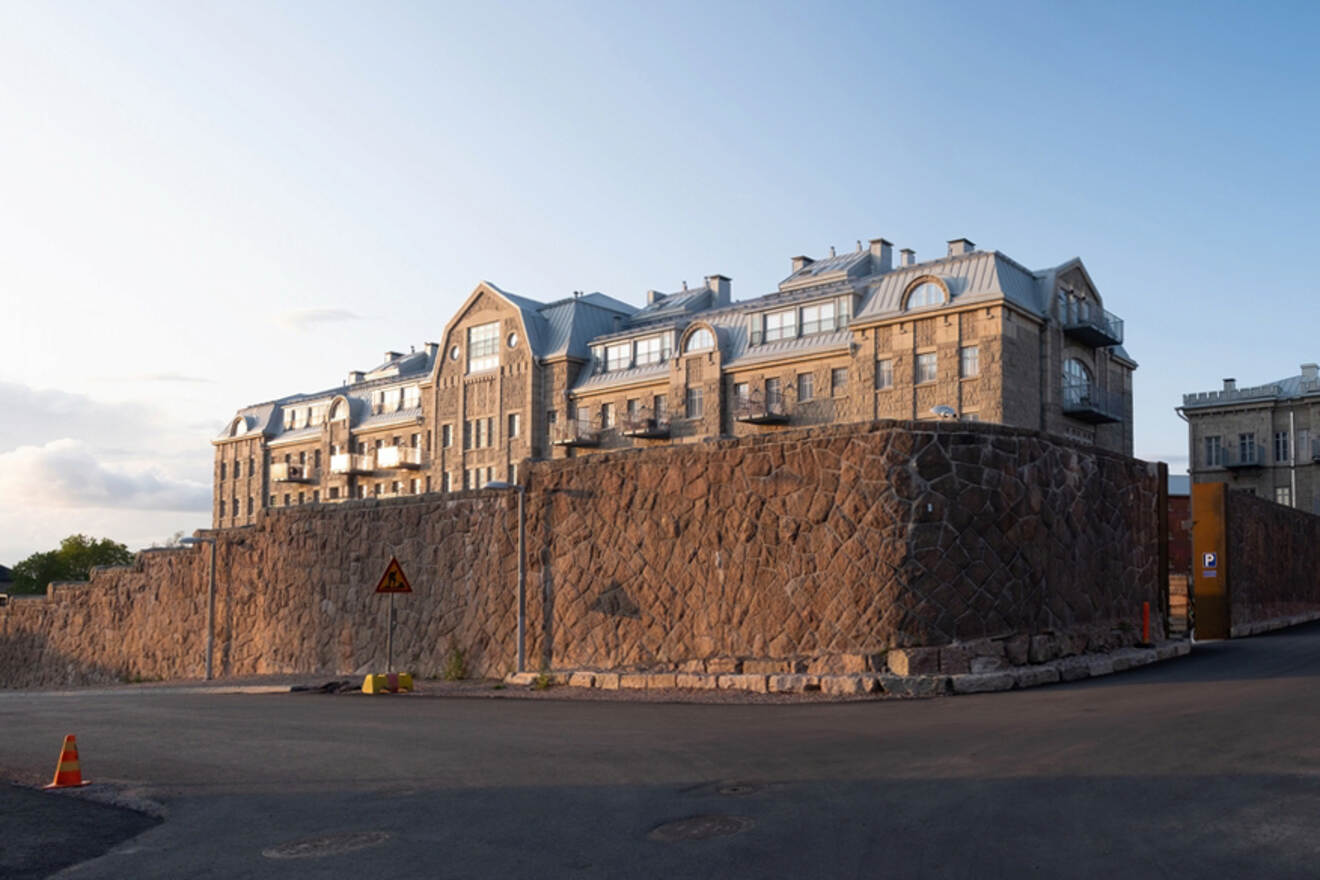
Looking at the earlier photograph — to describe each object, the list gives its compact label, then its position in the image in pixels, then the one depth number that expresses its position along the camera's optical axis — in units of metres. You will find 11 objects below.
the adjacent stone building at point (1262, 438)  70.00
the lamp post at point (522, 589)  21.12
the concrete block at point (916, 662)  15.68
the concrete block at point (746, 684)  16.59
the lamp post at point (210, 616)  29.16
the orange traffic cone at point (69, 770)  10.10
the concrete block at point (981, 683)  15.20
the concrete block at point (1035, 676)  15.65
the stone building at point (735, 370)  50.72
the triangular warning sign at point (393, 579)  20.83
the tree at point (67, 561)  114.06
